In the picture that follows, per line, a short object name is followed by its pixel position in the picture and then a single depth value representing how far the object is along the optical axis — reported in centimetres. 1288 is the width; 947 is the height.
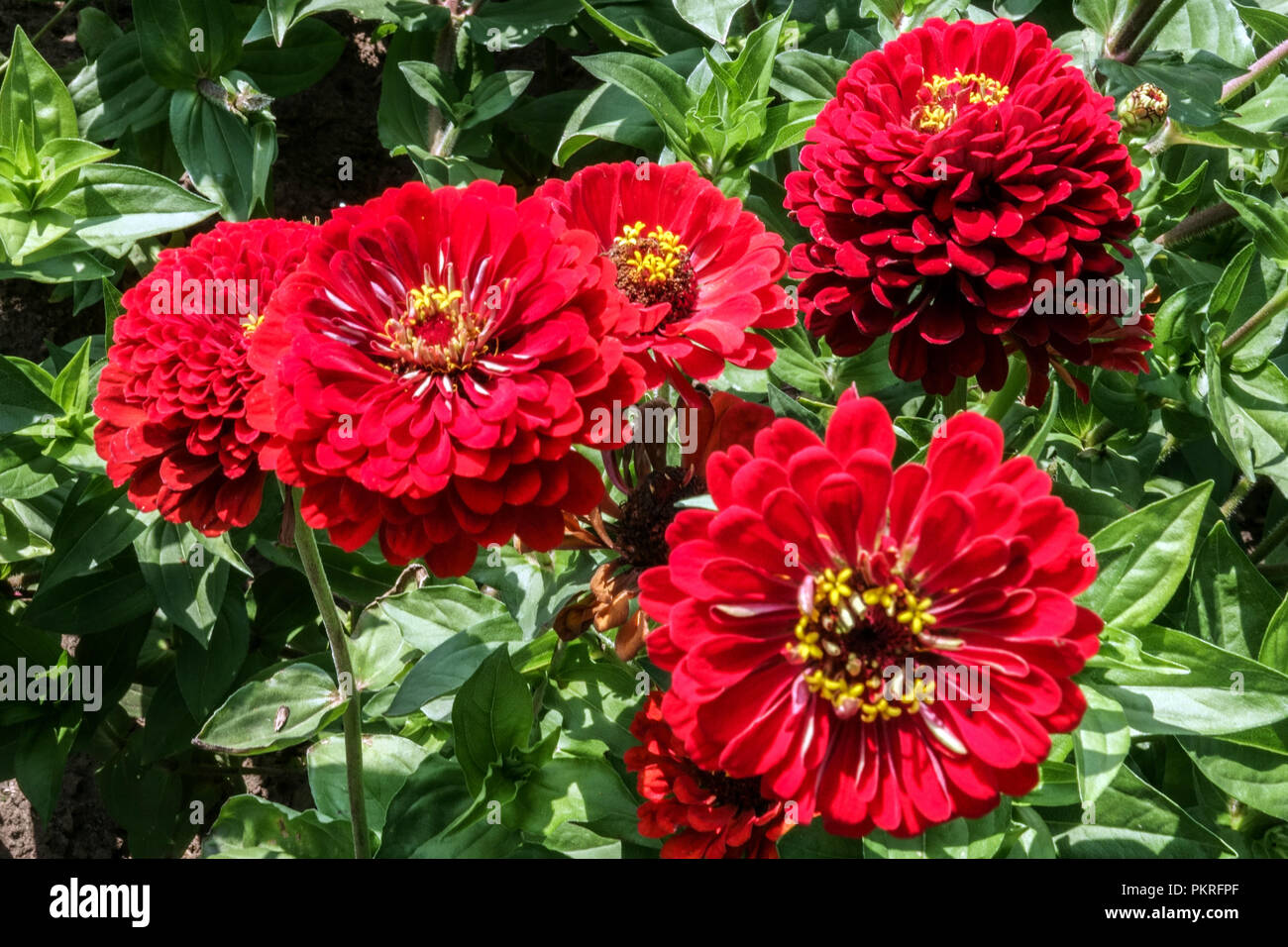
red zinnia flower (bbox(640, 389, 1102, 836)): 49
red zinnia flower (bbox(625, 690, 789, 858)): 57
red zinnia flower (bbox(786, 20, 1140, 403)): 56
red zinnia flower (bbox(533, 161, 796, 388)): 56
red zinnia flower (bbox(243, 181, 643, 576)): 51
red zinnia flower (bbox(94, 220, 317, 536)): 56
